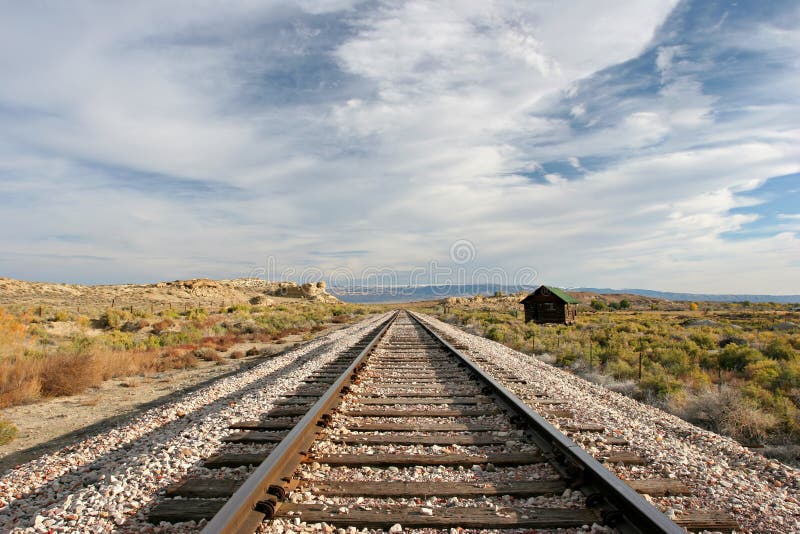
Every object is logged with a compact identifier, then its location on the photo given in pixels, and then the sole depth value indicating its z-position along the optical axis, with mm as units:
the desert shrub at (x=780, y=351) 13977
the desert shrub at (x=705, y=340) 17547
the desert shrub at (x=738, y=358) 12898
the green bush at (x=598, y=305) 72188
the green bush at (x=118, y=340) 16359
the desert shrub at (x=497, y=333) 20391
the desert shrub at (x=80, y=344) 13138
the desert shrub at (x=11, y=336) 11721
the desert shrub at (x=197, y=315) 29252
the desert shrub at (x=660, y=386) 8875
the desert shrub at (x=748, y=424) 6484
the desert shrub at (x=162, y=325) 22723
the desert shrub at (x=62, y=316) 24562
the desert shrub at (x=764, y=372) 10062
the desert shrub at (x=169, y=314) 28345
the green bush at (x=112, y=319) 24656
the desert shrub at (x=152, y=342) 17172
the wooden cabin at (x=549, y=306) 29781
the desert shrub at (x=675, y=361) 12141
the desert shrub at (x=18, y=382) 9523
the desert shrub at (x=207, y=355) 15547
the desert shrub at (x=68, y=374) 10375
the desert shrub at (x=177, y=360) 14070
